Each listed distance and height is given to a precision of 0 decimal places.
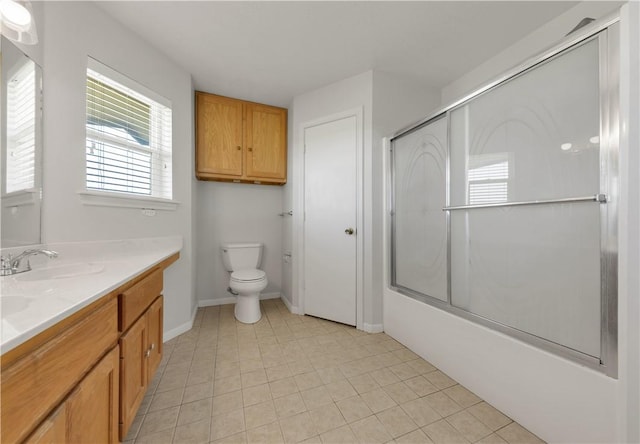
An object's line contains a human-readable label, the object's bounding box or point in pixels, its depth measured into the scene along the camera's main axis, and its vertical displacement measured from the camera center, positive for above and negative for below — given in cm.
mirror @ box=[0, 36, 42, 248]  111 +37
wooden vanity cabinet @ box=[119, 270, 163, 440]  100 -56
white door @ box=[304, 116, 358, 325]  237 +3
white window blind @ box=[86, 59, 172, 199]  158 +62
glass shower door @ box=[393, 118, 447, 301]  181 +10
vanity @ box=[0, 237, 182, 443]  51 -35
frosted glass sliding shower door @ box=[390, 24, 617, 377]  100 +10
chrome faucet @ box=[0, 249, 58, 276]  101 -17
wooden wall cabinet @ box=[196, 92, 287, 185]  256 +90
